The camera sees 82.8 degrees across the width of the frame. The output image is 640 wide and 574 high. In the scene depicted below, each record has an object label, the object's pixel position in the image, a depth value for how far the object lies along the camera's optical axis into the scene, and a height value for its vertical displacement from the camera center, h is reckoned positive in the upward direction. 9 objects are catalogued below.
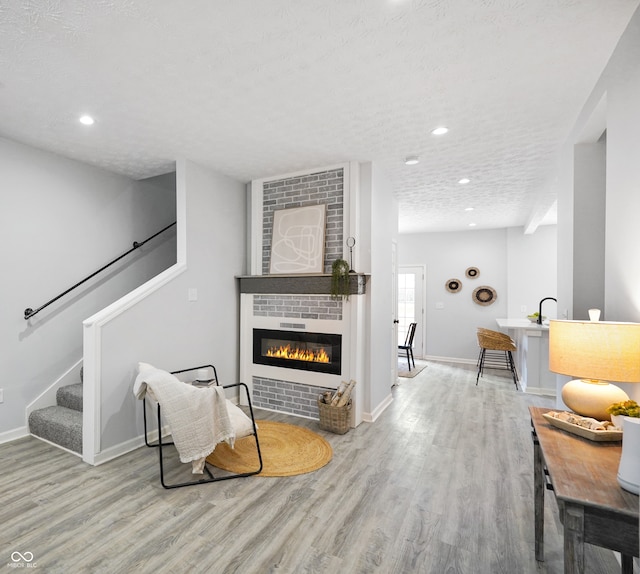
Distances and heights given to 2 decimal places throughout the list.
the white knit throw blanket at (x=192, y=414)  2.40 -0.86
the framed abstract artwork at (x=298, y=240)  3.87 +0.51
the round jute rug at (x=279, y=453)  2.75 -1.38
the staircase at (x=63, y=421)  2.97 -1.15
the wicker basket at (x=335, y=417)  3.38 -1.23
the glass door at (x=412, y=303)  7.54 -0.35
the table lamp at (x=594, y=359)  1.54 -0.32
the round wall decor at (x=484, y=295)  6.96 -0.16
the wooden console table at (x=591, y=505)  1.06 -0.63
